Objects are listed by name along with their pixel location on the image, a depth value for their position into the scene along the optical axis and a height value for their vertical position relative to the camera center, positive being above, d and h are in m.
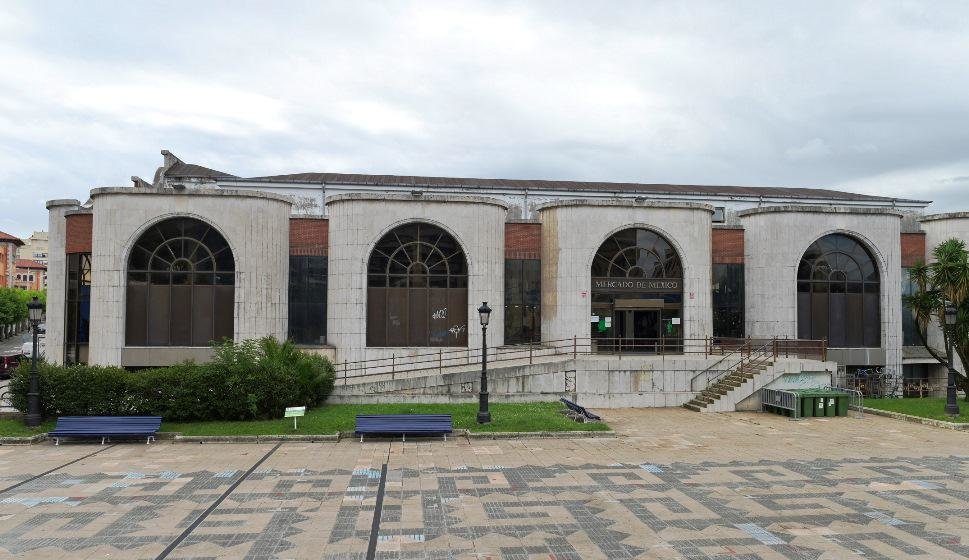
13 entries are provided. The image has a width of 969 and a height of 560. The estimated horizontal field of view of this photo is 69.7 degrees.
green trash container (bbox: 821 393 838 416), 22.61 -3.14
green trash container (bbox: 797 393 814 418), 22.36 -3.10
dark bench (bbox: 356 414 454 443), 17.73 -3.00
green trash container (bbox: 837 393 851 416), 22.70 -3.04
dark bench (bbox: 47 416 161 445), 17.33 -2.99
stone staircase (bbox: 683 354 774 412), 24.17 -2.60
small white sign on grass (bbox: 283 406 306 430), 18.28 -2.73
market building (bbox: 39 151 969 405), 26.94 +1.31
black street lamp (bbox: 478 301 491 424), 19.52 -2.46
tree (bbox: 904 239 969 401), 25.41 +0.70
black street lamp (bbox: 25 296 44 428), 18.50 -2.47
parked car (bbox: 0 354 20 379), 41.34 -3.29
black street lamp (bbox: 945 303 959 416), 21.50 -2.21
